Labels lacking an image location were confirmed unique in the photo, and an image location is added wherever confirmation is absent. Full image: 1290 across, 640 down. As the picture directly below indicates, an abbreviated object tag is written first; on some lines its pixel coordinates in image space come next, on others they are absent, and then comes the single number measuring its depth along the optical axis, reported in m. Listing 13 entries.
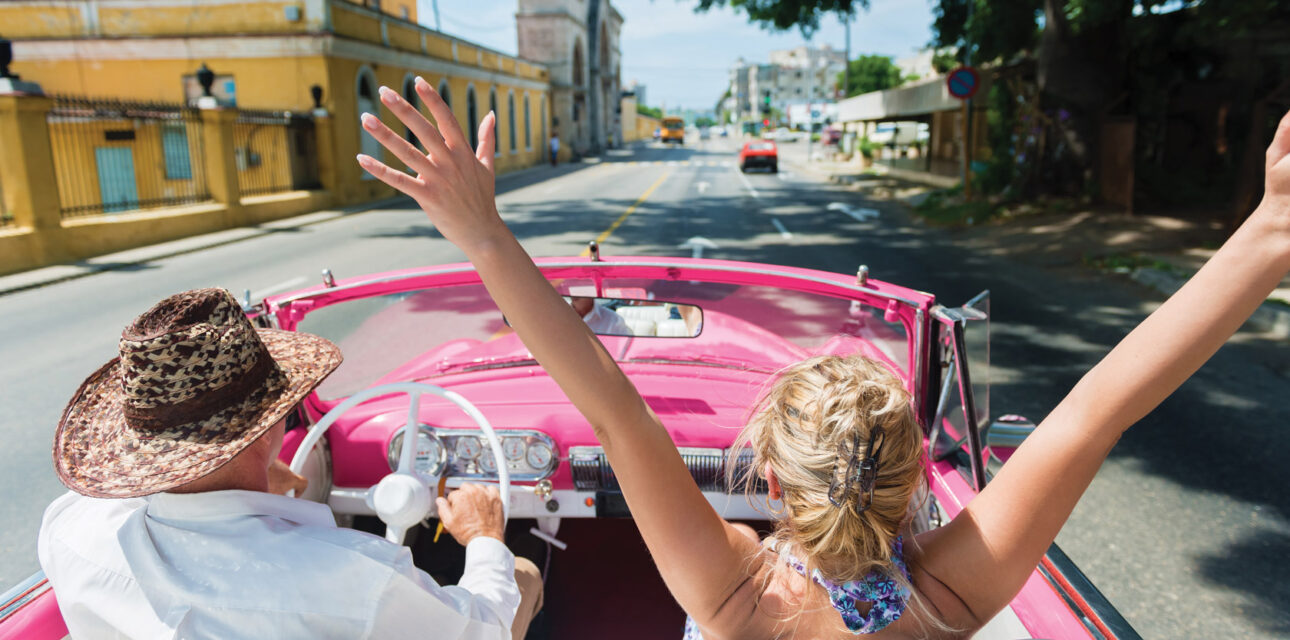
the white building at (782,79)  149.38
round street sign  16.95
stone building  56.06
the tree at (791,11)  18.45
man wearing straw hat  1.37
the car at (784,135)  86.56
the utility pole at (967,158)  18.44
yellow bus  80.75
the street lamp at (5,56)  12.34
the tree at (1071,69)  14.86
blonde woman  1.16
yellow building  21.81
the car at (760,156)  37.91
